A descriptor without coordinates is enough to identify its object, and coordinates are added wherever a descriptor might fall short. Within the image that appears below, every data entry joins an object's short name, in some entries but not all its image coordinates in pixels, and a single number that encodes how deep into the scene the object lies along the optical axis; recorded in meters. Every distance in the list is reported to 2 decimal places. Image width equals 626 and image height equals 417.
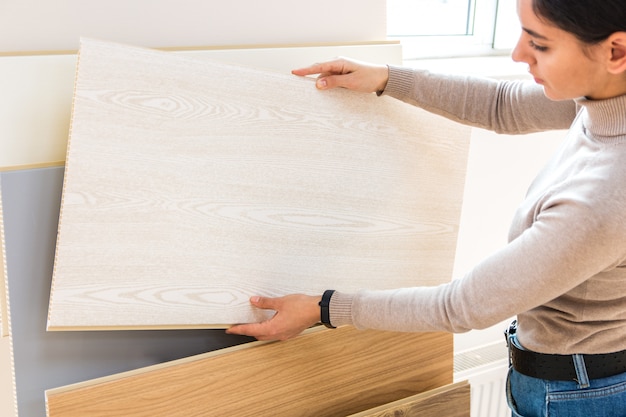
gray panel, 1.20
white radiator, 2.17
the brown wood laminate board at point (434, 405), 1.48
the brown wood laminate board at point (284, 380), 1.24
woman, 1.07
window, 2.43
